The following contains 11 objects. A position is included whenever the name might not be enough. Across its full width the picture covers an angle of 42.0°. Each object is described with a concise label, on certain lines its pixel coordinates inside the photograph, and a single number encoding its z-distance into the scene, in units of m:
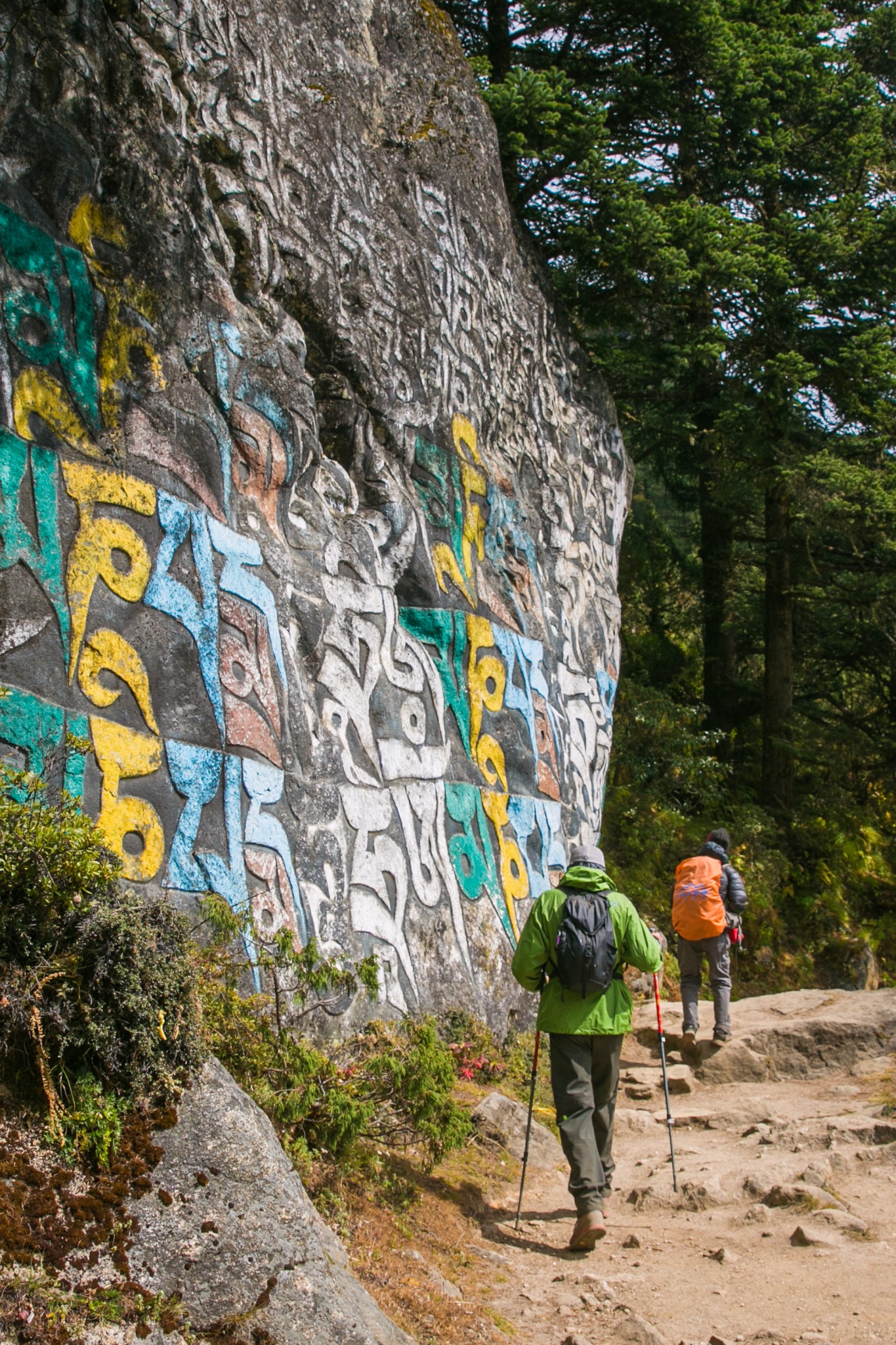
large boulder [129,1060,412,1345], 3.27
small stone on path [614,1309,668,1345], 4.12
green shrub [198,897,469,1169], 4.82
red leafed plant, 7.44
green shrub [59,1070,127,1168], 3.40
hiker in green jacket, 5.63
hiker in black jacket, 9.17
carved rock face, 5.83
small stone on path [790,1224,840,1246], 5.04
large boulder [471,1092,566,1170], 6.58
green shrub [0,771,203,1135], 3.45
